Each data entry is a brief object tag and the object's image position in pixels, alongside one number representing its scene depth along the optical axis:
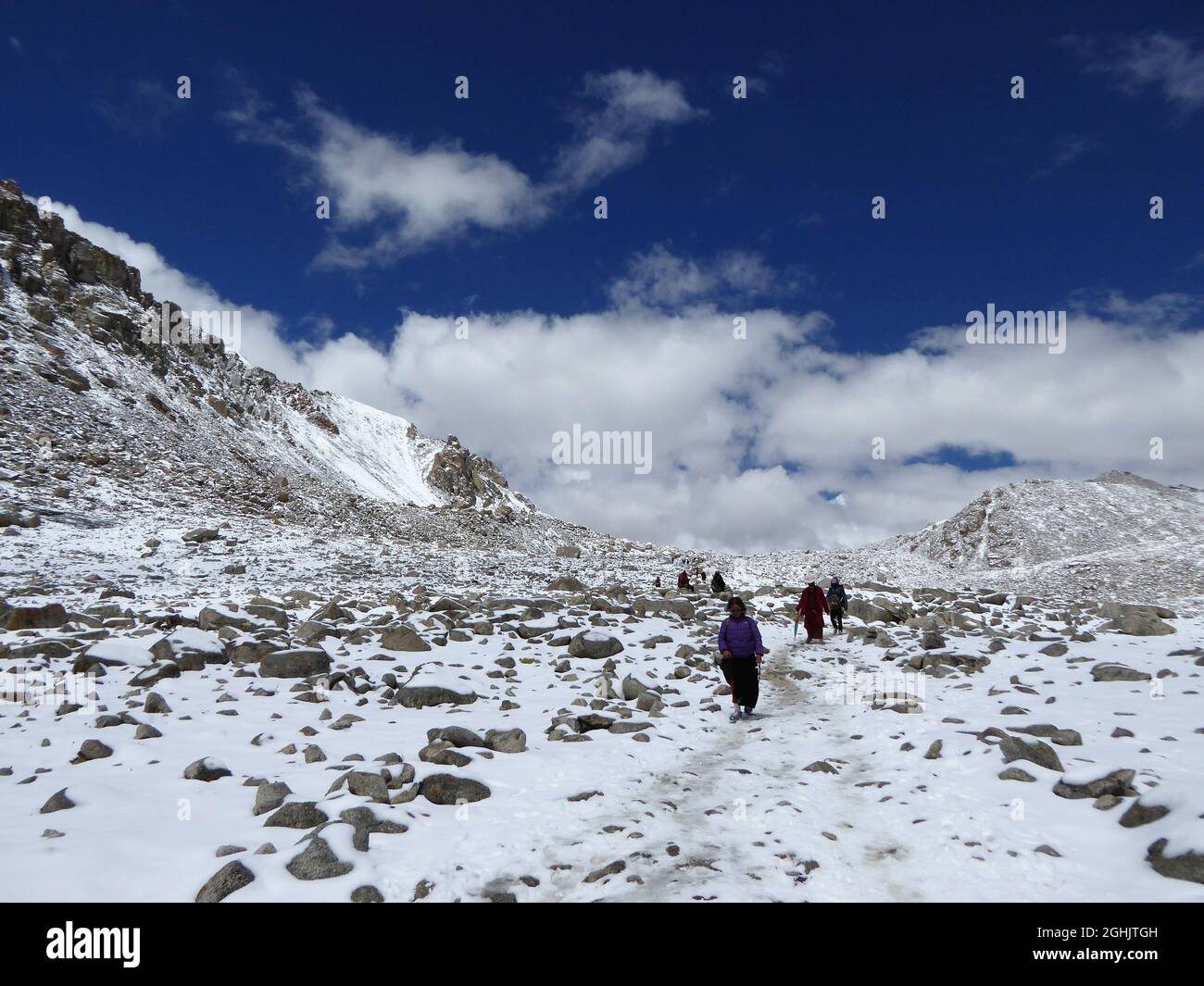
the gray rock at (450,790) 7.68
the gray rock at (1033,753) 8.53
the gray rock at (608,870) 5.98
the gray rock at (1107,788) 7.38
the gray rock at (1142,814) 6.38
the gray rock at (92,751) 8.54
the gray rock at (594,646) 17.25
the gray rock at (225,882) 5.44
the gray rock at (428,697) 12.28
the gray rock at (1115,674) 12.95
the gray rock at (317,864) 5.82
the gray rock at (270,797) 7.16
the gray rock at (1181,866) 5.42
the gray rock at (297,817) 6.75
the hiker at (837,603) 24.28
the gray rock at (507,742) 9.67
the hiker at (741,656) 13.20
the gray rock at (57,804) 6.91
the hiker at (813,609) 22.45
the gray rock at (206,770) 8.07
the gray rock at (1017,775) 8.16
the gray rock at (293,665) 13.33
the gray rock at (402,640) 16.41
